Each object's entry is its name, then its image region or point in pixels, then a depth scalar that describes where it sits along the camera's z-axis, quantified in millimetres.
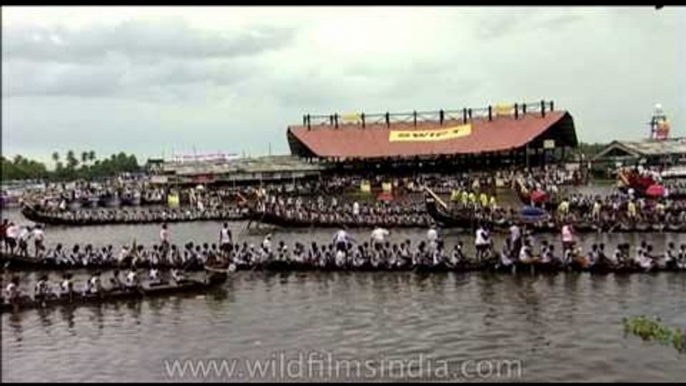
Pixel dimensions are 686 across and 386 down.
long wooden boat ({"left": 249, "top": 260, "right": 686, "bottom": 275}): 23250
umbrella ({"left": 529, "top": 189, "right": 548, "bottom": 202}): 38031
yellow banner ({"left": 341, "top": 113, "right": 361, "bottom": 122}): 68000
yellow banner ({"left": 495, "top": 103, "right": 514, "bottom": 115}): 64875
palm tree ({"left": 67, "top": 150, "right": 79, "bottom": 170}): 117900
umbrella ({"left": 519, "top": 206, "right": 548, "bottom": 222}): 33438
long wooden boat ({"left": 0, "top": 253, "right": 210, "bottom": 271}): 28281
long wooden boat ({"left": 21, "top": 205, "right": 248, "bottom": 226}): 47125
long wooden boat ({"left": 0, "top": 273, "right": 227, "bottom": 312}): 20547
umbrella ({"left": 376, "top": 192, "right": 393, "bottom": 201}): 50969
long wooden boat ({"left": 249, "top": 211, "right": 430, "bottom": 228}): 38312
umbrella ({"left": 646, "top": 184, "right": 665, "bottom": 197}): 38250
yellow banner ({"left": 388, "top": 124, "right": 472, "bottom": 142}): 64250
